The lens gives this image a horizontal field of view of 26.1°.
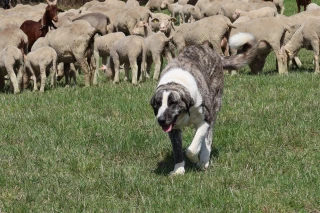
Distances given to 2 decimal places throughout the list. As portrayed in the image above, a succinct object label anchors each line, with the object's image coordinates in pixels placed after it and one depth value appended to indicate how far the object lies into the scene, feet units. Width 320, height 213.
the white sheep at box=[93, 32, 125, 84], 53.26
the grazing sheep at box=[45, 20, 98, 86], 48.06
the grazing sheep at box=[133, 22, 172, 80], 48.60
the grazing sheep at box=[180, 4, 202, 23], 86.84
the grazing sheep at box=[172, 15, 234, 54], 48.88
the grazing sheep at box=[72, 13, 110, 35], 68.13
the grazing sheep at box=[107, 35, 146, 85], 47.03
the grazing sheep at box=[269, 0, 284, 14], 92.83
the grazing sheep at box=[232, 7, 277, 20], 62.49
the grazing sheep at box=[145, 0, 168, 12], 112.68
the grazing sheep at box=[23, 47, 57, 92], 45.70
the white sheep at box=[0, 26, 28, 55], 50.16
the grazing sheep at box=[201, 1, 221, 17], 79.25
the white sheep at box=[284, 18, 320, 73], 46.83
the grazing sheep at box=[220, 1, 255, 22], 72.87
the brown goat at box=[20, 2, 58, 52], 59.98
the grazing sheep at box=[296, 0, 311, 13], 95.81
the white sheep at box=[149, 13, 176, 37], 55.11
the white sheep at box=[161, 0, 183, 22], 103.51
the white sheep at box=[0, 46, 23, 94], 45.27
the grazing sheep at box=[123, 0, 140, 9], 92.92
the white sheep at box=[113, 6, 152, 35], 70.54
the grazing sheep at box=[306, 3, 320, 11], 73.75
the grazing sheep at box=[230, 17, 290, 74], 47.91
